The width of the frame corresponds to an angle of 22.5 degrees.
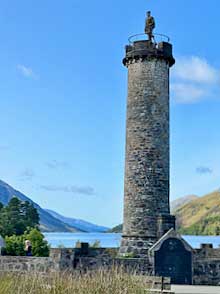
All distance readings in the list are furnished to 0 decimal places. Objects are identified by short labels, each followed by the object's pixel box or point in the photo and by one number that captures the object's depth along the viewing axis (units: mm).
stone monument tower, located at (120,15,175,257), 24156
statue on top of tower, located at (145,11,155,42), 26328
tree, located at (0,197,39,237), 38931
